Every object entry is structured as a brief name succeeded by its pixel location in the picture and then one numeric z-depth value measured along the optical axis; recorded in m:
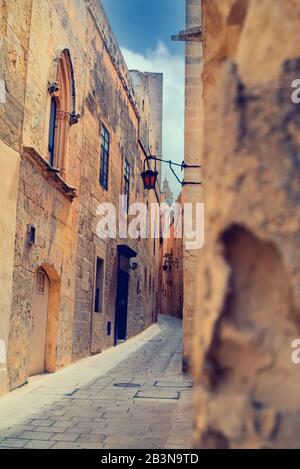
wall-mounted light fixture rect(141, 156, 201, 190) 11.04
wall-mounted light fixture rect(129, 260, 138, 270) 16.47
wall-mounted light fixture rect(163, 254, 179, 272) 31.89
